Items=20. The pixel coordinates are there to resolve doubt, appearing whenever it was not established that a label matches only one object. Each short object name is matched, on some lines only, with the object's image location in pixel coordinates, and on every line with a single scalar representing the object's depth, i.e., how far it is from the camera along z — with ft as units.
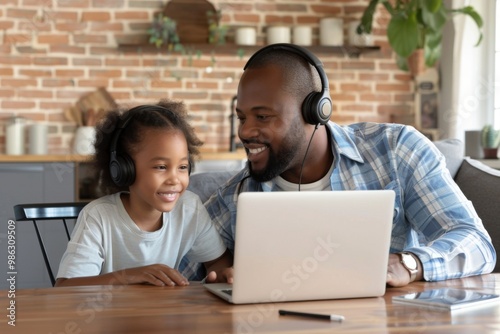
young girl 6.18
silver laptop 4.09
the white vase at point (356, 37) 17.22
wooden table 3.71
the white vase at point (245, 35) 16.72
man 6.07
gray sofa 8.16
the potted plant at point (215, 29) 16.75
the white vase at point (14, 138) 15.64
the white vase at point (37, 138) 15.72
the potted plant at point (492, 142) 13.80
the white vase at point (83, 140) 15.78
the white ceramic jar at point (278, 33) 16.88
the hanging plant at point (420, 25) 14.90
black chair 6.60
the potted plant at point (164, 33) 16.53
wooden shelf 16.70
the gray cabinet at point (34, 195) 14.47
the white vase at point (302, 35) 17.02
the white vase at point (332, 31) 17.12
